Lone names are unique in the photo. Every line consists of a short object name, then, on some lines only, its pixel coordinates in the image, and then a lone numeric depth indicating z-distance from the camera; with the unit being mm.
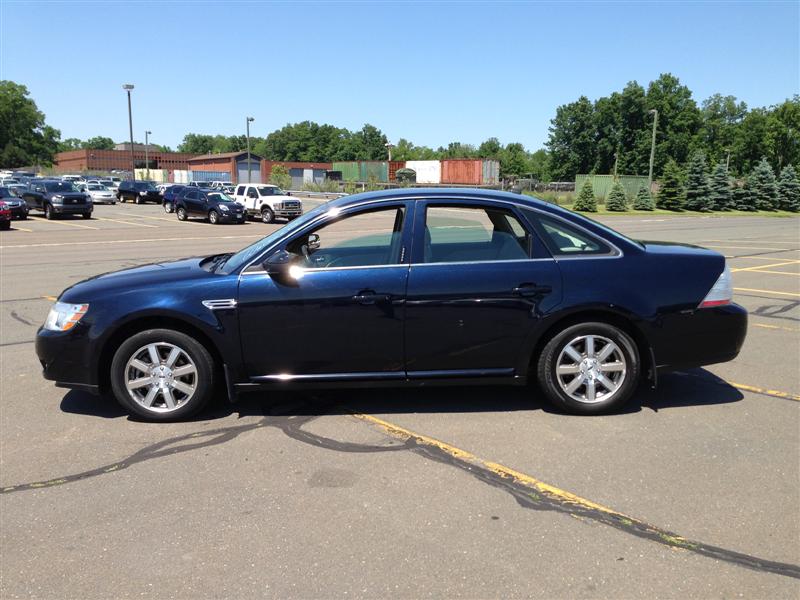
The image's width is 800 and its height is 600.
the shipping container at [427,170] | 64188
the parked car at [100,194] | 47281
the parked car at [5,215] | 24078
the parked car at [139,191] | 49031
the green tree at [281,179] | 67944
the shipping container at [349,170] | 73688
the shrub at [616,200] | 44094
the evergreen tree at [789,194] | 51531
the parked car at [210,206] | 30297
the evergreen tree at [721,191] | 49312
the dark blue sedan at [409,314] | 4395
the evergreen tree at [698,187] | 48031
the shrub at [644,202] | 46156
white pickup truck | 31688
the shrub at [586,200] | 42906
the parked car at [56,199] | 30438
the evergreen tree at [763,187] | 50719
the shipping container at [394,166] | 71688
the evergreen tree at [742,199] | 50312
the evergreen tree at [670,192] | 47312
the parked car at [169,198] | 38156
